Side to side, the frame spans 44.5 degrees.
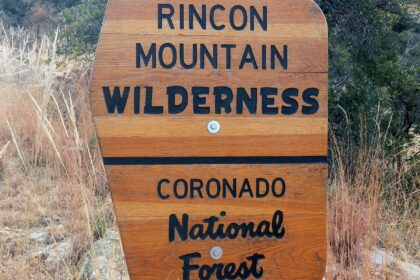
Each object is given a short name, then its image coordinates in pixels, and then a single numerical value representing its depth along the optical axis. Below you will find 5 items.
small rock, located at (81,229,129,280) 2.21
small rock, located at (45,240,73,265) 2.44
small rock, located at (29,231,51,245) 2.69
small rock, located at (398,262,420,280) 2.21
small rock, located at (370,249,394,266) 2.34
